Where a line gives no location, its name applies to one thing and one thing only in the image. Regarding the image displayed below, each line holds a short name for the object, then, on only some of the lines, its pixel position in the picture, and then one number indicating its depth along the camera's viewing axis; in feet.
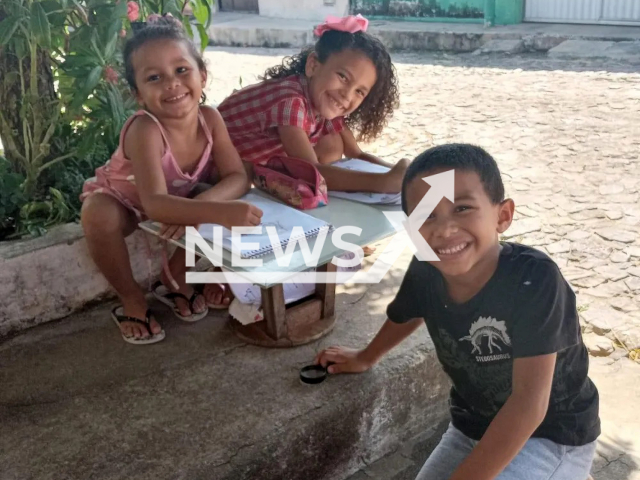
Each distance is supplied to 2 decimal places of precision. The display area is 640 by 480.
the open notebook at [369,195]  7.59
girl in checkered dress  8.16
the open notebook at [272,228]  6.28
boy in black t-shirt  5.13
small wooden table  6.78
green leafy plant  8.18
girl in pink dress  6.93
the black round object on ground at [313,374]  6.93
